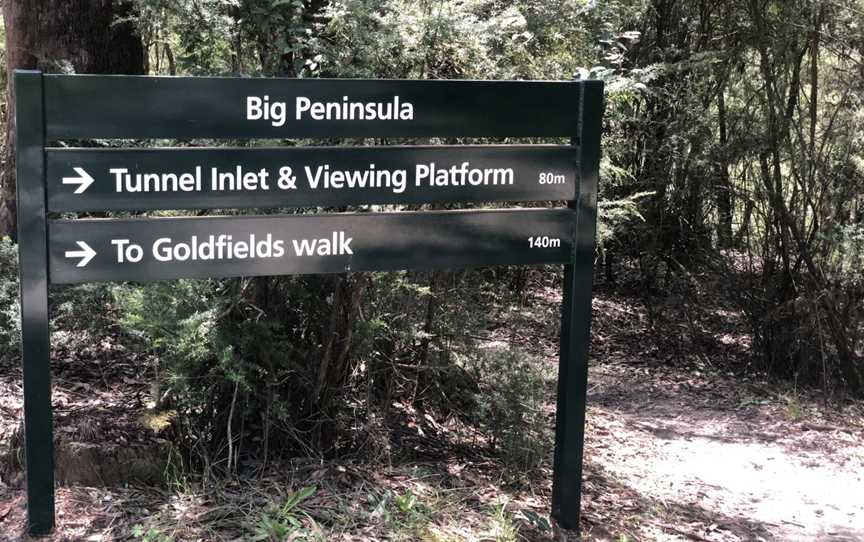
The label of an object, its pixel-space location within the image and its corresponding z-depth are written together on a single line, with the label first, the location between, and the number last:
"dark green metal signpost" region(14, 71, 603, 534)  3.69
